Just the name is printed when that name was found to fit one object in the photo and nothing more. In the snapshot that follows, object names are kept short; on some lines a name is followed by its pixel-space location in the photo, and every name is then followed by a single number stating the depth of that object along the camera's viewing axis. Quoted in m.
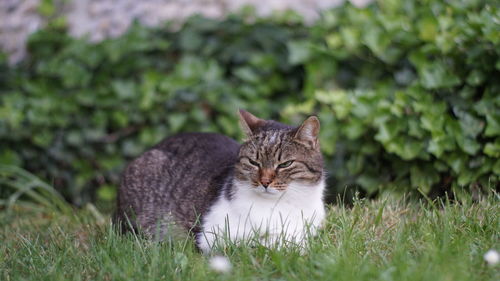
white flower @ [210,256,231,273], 5.43
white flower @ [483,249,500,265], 5.23
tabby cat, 6.86
